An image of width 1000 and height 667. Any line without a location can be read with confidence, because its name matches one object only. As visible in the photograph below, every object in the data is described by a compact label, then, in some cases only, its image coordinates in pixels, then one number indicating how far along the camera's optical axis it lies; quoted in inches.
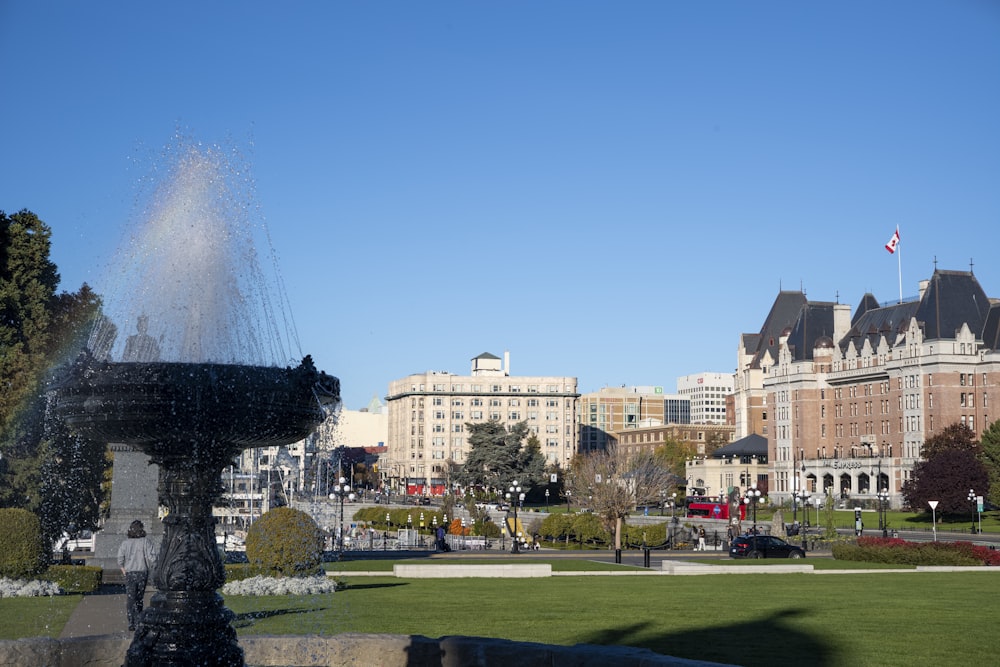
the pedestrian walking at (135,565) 570.9
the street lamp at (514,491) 2238.7
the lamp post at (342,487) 2410.6
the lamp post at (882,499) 2835.6
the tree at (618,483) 2415.1
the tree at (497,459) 4972.9
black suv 1756.9
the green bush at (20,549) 863.7
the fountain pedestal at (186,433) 369.4
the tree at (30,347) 1284.4
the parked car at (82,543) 1754.7
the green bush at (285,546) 890.1
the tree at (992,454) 3248.0
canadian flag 4256.9
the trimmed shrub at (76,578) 909.2
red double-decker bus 3673.7
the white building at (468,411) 7071.9
